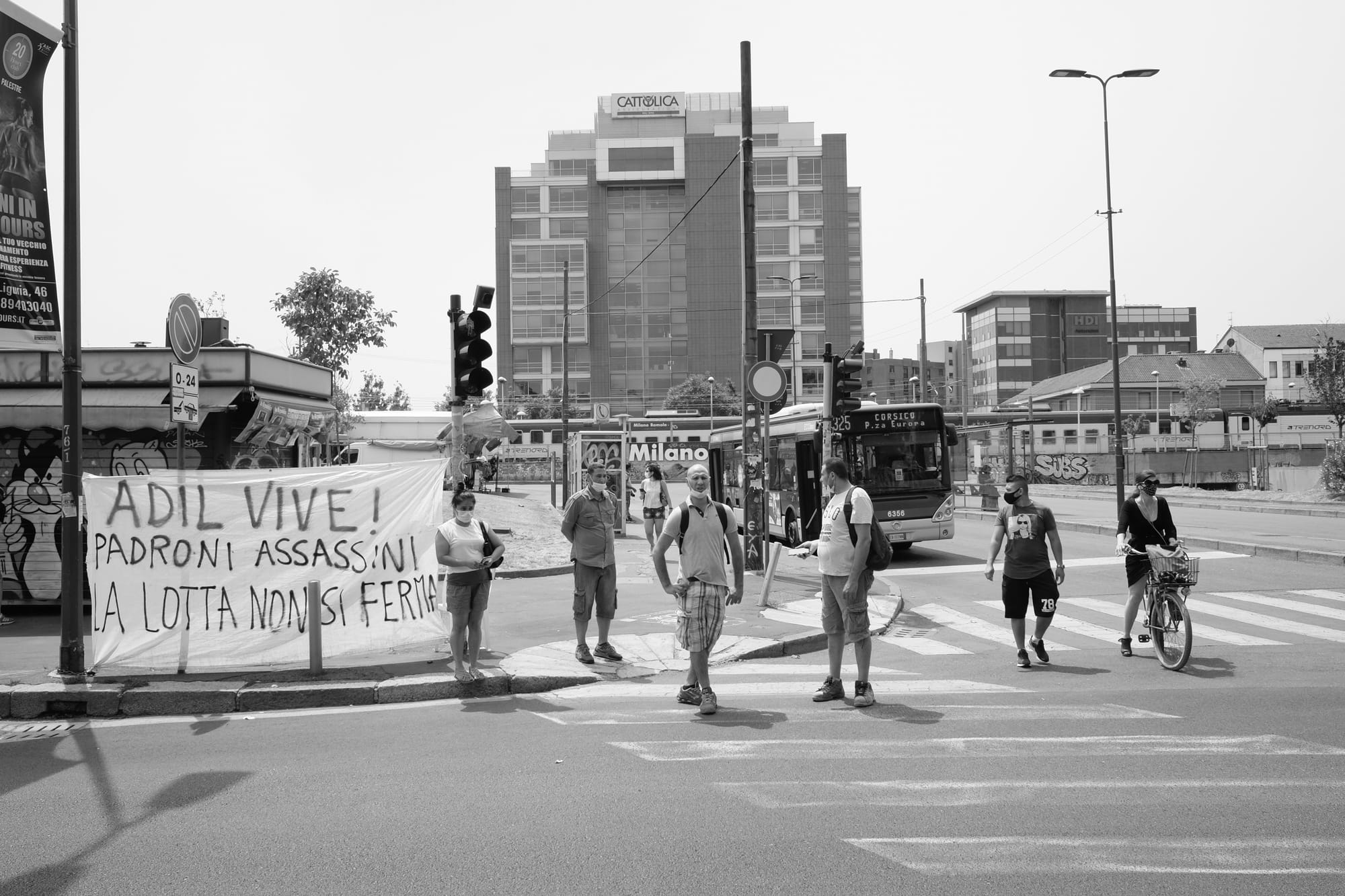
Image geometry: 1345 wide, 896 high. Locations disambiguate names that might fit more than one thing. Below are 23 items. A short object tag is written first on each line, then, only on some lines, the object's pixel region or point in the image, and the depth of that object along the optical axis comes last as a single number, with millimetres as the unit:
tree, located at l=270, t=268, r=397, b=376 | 29516
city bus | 18484
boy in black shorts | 8938
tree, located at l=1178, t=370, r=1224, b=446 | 67500
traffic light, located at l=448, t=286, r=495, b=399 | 9844
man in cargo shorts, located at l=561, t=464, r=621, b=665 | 9125
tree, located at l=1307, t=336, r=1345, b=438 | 47719
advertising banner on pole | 8320
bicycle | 8672
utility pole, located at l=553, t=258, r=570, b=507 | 30281
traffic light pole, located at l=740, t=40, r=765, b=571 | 15055
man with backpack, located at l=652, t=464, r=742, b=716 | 7465
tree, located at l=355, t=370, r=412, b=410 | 68000
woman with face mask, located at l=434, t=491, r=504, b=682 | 8430
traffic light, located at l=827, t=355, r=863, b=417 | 13625
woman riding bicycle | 9227
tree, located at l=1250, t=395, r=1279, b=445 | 66812
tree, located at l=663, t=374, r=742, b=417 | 79719
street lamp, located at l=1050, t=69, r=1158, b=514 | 25859
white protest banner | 8930
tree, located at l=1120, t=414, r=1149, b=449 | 70375
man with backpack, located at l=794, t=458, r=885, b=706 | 7582
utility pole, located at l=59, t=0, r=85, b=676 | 8375
